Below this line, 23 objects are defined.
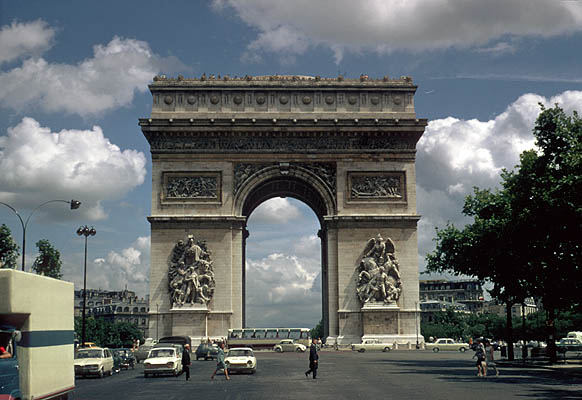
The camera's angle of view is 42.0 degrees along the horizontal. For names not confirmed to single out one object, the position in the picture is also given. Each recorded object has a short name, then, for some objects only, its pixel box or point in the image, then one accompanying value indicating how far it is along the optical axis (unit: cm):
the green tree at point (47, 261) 8244
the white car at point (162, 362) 3375
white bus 5538
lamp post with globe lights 5941
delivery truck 1370
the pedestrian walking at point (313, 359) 3111
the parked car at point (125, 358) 4148
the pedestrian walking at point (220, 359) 3233
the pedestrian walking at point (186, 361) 3168
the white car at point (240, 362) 3462
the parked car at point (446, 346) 6481
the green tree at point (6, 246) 6531
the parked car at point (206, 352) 5103
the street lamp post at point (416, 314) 5609
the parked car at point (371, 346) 5383
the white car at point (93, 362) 3384
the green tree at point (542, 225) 3409
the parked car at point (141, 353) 5125
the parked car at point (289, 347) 6053
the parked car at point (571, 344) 5190
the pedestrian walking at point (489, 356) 3341
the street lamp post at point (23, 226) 4258
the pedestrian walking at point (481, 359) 3197
